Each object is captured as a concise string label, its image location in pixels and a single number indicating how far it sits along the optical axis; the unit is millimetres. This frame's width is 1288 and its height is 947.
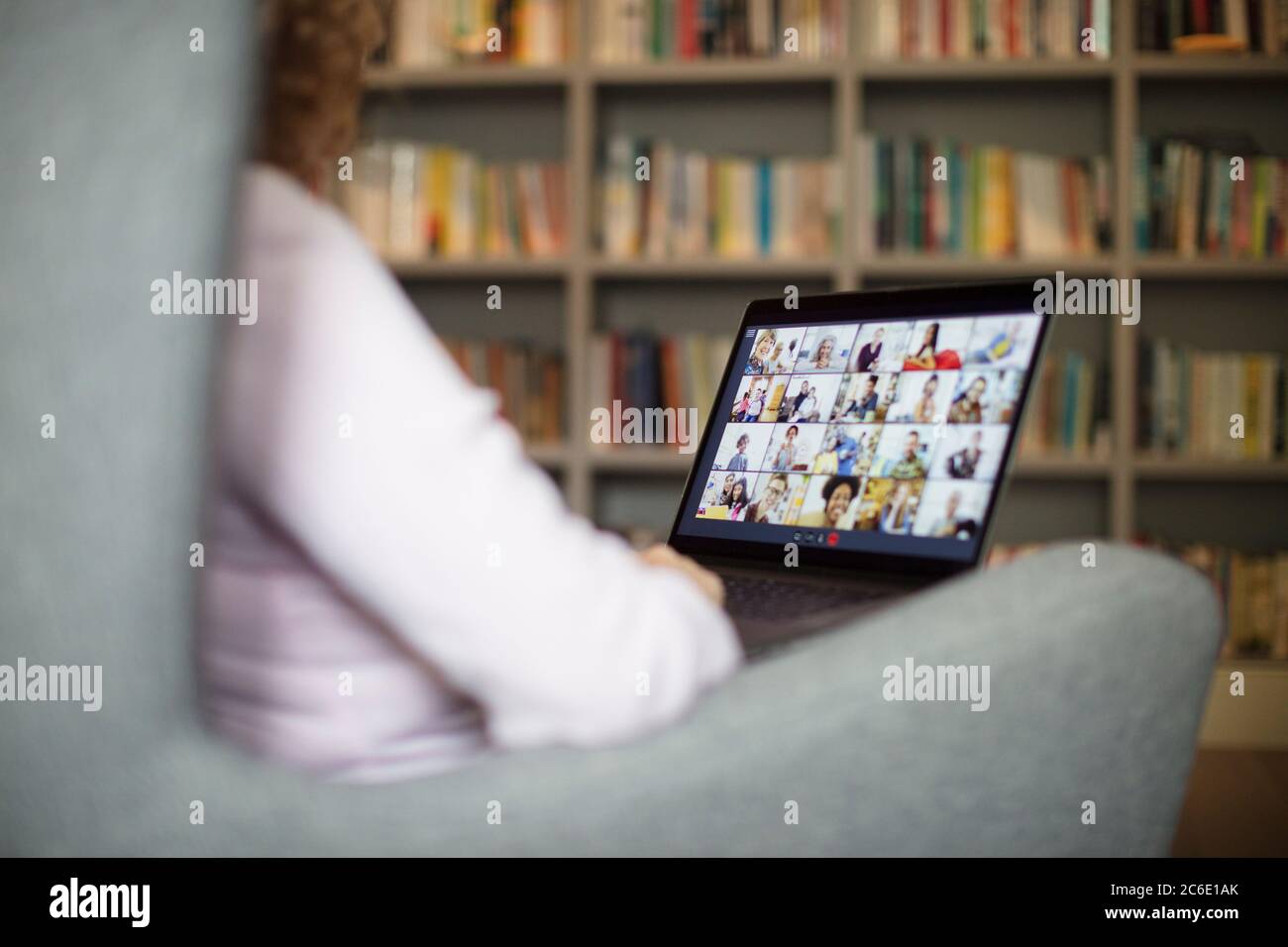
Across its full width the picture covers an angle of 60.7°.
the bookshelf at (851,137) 2557
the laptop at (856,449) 930
